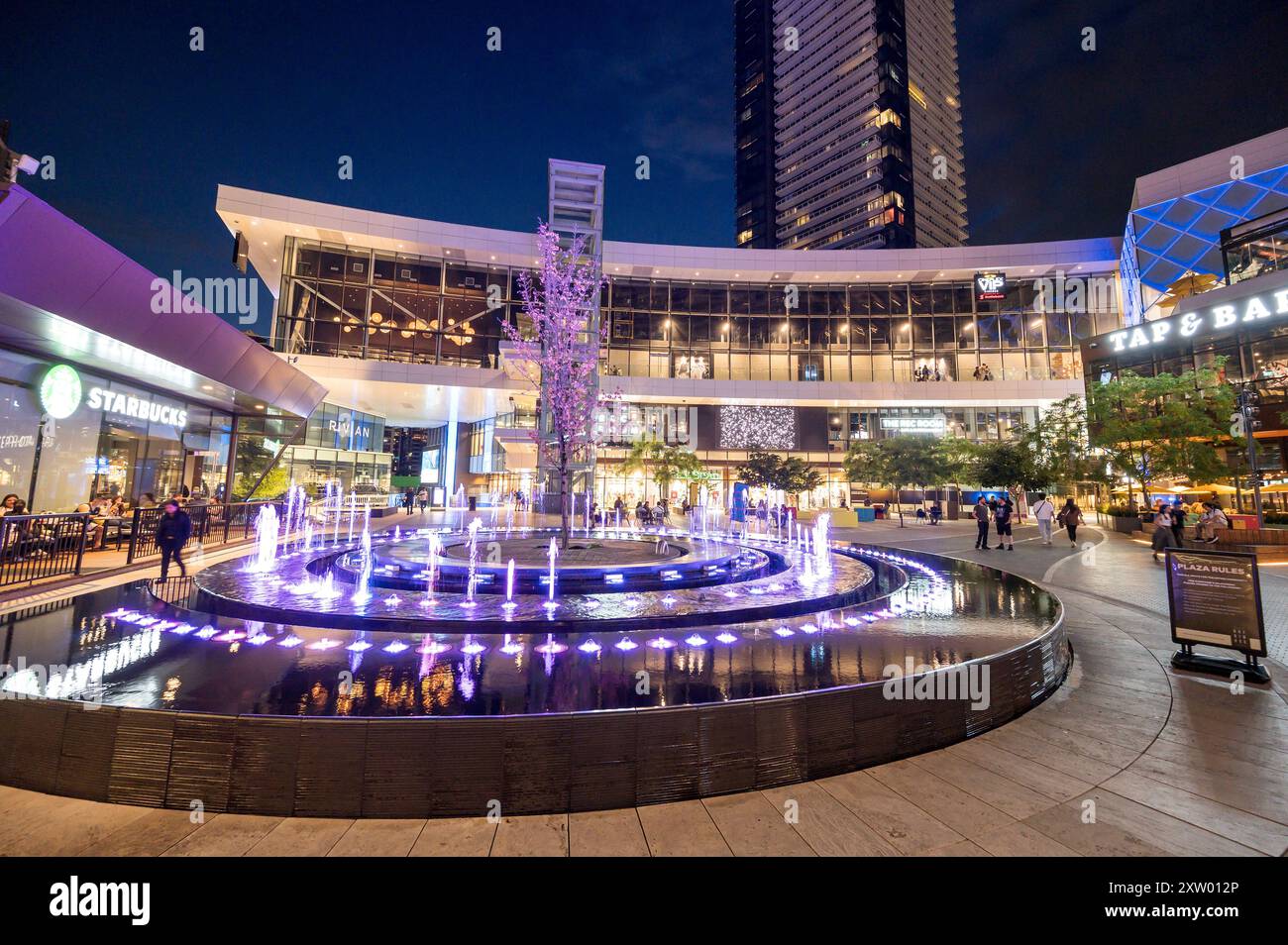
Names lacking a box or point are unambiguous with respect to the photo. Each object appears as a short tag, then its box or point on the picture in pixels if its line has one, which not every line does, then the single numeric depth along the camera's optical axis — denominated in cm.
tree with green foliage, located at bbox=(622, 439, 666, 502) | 3741
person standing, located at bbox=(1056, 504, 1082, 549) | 1850
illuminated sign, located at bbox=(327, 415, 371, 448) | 3909
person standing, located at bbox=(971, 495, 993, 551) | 1750
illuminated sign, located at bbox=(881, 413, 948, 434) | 4466
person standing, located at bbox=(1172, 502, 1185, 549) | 1545
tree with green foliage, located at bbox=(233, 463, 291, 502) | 2152
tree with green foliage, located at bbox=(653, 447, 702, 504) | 3719
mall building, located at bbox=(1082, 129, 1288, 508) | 2711
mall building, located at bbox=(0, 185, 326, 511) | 859
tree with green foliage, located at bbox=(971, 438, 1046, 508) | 2806
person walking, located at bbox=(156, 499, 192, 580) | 904
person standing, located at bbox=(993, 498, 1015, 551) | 1827
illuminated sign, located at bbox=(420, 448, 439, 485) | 5201
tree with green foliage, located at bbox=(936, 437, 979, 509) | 3372
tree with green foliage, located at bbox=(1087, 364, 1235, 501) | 2206
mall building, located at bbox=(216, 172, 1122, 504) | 3616
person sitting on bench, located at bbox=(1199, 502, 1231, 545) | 1372
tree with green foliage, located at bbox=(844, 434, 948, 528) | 3334
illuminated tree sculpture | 1300
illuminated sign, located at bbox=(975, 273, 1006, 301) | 4250
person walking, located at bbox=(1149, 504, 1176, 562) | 1402
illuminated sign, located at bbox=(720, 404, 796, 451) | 4347
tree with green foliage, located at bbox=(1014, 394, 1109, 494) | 2727
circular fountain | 304
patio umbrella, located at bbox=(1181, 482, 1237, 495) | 2584
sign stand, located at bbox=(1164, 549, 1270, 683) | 539
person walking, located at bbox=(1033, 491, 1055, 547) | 1872
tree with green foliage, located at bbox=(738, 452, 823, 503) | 3825
